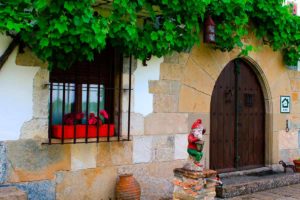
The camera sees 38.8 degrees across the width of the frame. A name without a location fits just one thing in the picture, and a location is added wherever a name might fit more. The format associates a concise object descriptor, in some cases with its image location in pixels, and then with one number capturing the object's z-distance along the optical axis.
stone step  5.93
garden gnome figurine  4.69
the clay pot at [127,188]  4.94
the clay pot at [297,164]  7.23
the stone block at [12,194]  3.83
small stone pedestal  4.72
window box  4.79
